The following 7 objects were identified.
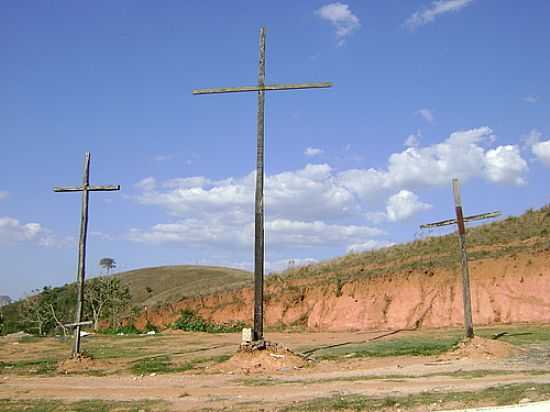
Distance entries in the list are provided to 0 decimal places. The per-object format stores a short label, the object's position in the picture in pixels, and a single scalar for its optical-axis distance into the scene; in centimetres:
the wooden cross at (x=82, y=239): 1962
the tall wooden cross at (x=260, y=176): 1692
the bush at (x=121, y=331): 4141
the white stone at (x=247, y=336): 1661
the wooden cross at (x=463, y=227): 1776
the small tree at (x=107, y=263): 10431
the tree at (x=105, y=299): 4791
